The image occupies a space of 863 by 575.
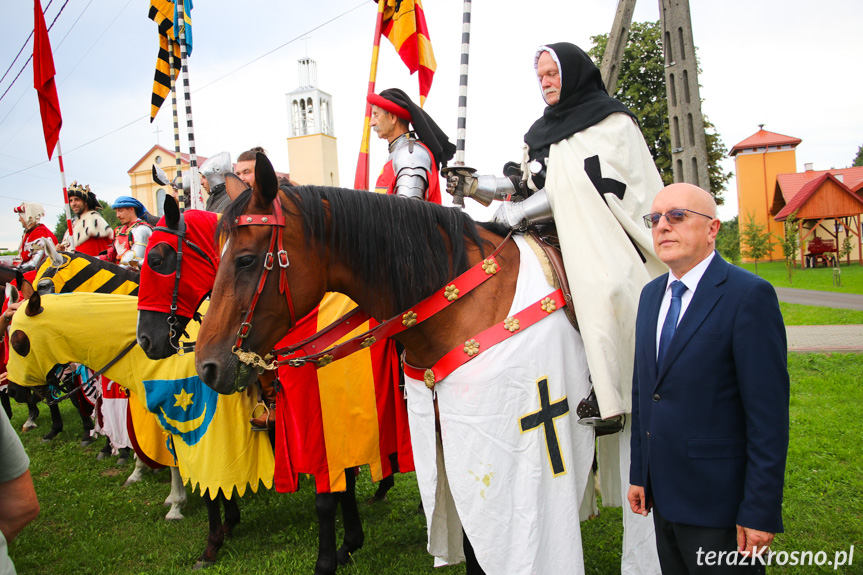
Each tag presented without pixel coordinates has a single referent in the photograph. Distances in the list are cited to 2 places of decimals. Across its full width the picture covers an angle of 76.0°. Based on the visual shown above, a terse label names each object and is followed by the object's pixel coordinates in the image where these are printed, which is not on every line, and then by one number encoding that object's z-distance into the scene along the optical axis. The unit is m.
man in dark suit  1.76
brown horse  2.13
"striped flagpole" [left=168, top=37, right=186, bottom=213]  7.40
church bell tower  43.19
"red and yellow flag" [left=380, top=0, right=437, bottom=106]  5.32
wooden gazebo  31.22
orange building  36.66
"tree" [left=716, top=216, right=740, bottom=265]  21.83
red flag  8.20
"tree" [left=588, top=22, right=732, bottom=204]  21.67
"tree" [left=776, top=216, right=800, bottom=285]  20.89
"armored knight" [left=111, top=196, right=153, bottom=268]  6.15
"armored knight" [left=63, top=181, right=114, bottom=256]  7.75
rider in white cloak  2.37
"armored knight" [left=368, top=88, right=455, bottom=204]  3.34
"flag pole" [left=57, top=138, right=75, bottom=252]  7.88
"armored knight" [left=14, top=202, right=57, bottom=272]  8.52
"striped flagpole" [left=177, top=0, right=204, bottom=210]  6.89
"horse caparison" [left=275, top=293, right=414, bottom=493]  3.25
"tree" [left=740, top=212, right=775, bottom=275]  24.19
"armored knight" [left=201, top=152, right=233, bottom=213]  4.46
